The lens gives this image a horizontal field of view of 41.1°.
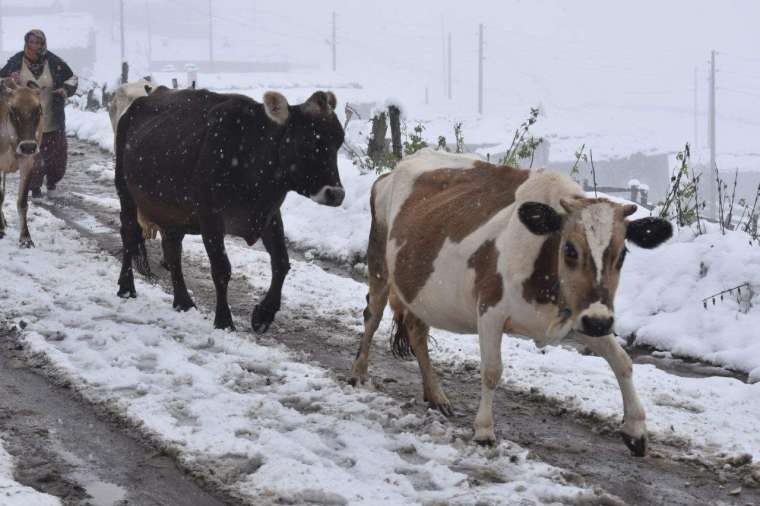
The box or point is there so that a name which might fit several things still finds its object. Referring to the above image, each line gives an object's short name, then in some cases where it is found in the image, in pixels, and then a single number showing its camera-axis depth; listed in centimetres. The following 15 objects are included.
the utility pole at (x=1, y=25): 9688
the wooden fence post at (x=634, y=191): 1960
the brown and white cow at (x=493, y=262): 507
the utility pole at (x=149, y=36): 10491
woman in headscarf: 1304
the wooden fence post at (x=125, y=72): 3362
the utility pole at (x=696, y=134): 6666
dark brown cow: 784
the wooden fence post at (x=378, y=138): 1524
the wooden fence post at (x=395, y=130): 1477
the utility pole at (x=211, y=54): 10112
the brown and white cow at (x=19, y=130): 1148
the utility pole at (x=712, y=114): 4602
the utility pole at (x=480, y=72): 7744
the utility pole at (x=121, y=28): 9034
